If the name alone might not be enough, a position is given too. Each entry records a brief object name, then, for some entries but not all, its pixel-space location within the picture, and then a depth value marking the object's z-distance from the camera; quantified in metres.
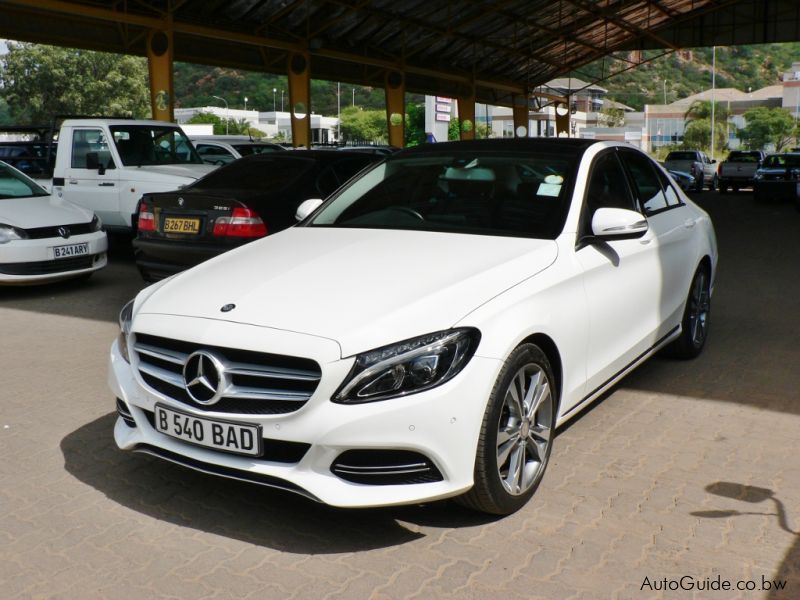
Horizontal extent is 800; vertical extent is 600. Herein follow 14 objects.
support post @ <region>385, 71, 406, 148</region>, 32.28
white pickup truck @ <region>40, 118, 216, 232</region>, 11.51
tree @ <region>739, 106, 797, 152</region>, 102.12
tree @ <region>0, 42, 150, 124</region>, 77.44
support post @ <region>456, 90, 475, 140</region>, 38.62
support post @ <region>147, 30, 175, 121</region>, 21.58
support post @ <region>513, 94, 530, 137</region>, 44.73
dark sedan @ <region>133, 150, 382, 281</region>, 7.70
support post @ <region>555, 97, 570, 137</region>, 50.31
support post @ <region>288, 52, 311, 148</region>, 26.81
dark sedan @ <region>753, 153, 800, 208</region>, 25.66
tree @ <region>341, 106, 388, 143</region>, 117.75
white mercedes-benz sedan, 3.26
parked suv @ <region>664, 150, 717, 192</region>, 36.81
